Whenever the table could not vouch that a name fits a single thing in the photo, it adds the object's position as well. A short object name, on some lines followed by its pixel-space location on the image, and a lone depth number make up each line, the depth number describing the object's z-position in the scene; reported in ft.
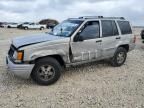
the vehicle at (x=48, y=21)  97.17
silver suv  9.97
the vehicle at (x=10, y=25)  89.18
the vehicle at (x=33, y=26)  79.37
